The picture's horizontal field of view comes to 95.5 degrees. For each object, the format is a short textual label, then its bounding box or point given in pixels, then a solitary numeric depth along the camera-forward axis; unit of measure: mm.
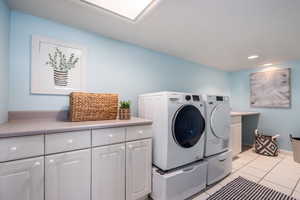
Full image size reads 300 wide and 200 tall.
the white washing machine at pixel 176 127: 1516
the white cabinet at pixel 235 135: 2641
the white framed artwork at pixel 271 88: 2998
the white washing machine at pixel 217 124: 1906
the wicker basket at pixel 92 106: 1404
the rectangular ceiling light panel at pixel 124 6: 1219
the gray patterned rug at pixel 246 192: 1622
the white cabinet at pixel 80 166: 930
